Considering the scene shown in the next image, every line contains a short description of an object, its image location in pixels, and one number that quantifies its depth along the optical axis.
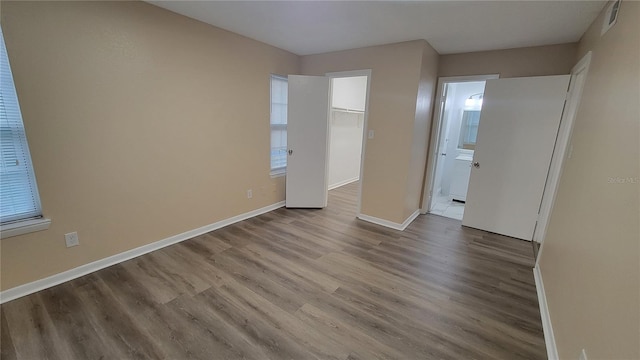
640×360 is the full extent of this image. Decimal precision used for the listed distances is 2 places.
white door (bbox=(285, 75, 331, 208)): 3.67
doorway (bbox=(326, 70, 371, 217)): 4.93
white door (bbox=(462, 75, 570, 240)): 2.94
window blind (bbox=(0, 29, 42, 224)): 1.74
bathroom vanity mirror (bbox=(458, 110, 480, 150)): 4.84
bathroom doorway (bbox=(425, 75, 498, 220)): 4.01
